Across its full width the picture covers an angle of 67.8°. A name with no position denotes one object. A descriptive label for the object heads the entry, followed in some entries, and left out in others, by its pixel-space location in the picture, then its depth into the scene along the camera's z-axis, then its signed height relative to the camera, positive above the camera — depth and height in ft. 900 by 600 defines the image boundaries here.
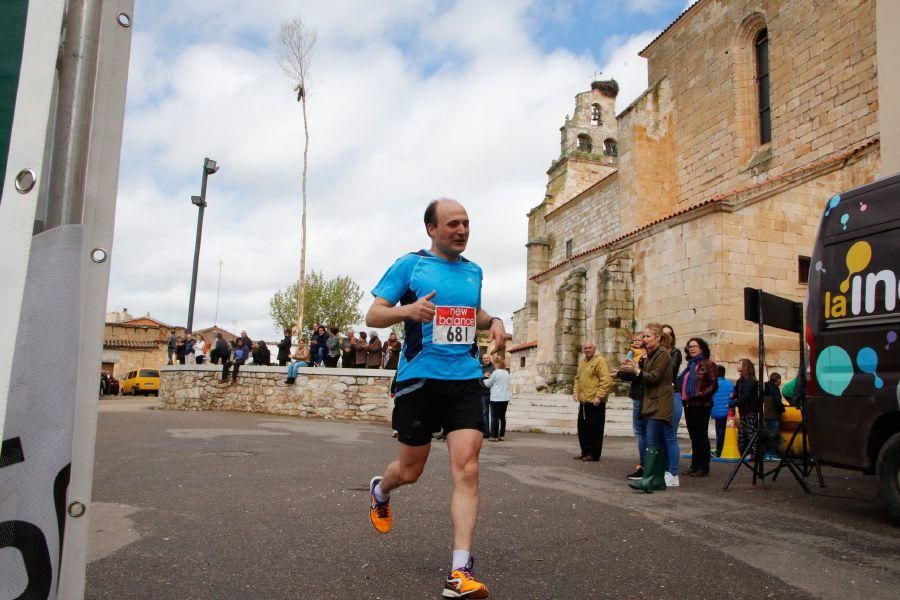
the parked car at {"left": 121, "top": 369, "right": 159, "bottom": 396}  124.16 -2.78
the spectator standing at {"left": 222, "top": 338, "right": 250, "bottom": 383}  62.03 +1.32
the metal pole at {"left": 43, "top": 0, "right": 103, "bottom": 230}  4.88 +1.86
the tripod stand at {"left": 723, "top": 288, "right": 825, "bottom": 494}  23.59 +2.51
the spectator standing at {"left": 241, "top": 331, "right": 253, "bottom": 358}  61.43 +2.82
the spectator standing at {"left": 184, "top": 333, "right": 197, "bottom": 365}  73.31 +2.17
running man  11.05 +0.48
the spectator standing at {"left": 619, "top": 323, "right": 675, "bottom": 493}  23.90 -0.28
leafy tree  169.37 +17.64
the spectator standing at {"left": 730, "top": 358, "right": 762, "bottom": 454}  32.60 -0.42
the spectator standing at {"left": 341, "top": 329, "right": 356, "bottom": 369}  59.82 +1.79
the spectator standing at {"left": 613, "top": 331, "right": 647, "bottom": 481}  24.38 -0.57
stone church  55.67 +22.35
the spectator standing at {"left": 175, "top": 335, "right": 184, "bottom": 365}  74.90 +2.17
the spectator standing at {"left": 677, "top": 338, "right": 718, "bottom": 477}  27.55 -0.55
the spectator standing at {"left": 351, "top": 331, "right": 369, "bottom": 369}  59.16 +2.06
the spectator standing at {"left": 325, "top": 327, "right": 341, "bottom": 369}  60.49 +2.20
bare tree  85.72 +29.76
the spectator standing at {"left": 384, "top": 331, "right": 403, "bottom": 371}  59.26 +2.17
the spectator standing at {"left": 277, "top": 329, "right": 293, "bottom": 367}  64.23 +2.31
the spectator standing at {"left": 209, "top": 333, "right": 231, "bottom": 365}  66.04 +1.98
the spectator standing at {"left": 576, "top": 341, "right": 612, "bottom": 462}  31.17 -0.88
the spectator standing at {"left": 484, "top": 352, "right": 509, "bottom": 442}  41.29 -0.92
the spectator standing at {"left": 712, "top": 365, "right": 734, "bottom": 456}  35.73 -1.05
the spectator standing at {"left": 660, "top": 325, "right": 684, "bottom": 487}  24.84 -2.28
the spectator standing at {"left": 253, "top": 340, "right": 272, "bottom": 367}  67.15 +1.80
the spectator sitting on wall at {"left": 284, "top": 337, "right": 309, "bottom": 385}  58.18 +1.23
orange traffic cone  34.58 -3.07
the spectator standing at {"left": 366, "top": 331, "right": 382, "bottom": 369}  58.65 +2.00
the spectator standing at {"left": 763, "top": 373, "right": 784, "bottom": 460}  30.60 -0.91
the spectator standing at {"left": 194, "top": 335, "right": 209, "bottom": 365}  74.90 +2.25
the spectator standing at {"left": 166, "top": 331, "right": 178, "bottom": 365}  79.46 +2.99
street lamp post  66.59 +16.83
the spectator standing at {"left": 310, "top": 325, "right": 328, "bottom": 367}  61.21 +2.49
